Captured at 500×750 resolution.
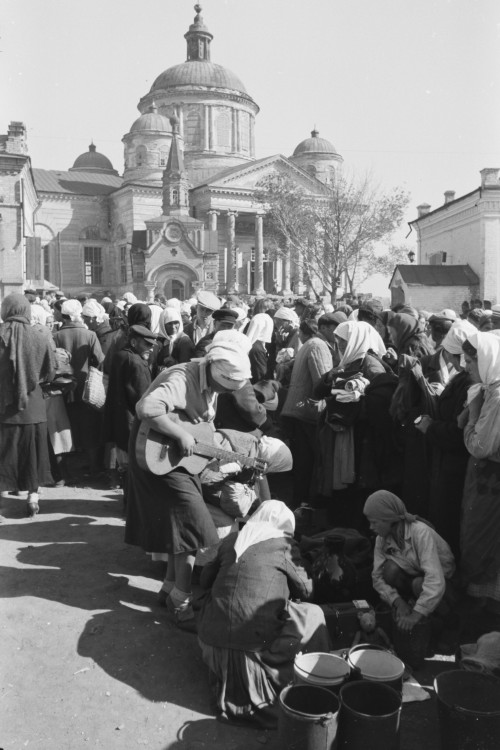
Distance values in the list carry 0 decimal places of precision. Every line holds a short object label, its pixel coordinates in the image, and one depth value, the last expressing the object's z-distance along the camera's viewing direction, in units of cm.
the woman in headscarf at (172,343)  752
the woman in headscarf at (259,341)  773
